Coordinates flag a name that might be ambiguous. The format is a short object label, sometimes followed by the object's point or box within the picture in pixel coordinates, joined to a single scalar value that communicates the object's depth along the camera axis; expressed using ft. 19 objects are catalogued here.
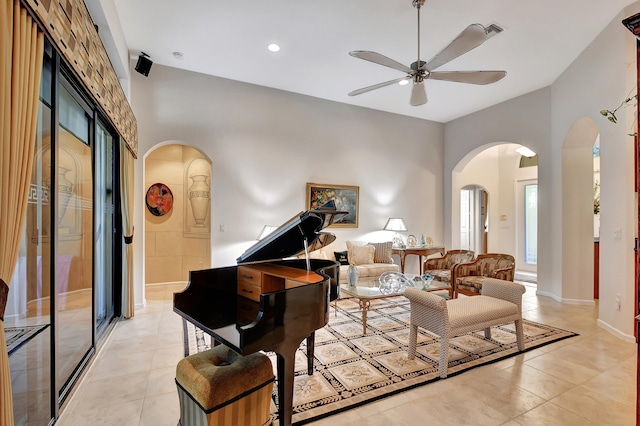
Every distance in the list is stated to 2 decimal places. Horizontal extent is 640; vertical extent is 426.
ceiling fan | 8.51
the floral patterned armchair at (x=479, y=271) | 14.61
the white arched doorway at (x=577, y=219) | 15.88
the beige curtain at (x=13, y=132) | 4.17
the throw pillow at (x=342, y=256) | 18.44
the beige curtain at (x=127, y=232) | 12.77
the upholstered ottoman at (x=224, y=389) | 5.18
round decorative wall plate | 20.35
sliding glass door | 6.11
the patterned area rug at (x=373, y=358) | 7.53
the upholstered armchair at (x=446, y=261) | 17.58
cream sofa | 17.62
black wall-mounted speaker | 14.34
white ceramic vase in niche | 21.06
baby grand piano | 5.23
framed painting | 19.29
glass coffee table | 11.64
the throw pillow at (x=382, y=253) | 19.76
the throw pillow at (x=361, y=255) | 18.76
